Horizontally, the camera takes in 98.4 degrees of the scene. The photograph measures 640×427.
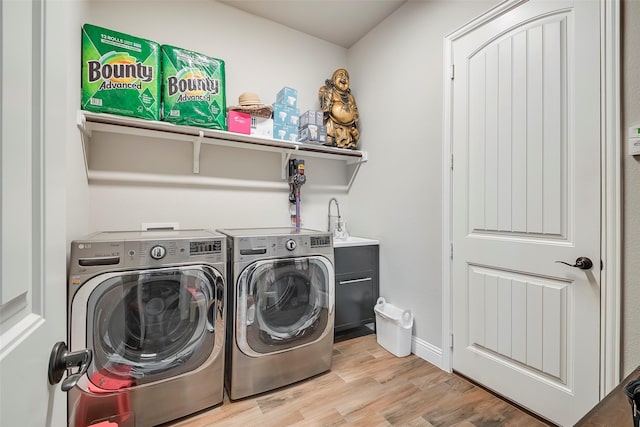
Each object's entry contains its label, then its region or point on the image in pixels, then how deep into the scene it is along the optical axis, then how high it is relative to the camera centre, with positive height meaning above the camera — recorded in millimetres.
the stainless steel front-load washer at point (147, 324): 1295 -576
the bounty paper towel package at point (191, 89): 1903 +879
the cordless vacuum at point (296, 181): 2576 +306
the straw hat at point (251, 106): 2199 +869
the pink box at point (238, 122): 2160 +720
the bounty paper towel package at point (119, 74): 1668 +878
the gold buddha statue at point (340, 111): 2666 +998
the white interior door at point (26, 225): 336 -17
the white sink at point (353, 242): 2381 -260
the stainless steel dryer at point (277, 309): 1646 -617
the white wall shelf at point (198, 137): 1750 +582
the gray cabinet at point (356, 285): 2377 -641
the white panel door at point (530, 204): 1366 +48
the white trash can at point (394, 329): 2160 -937
